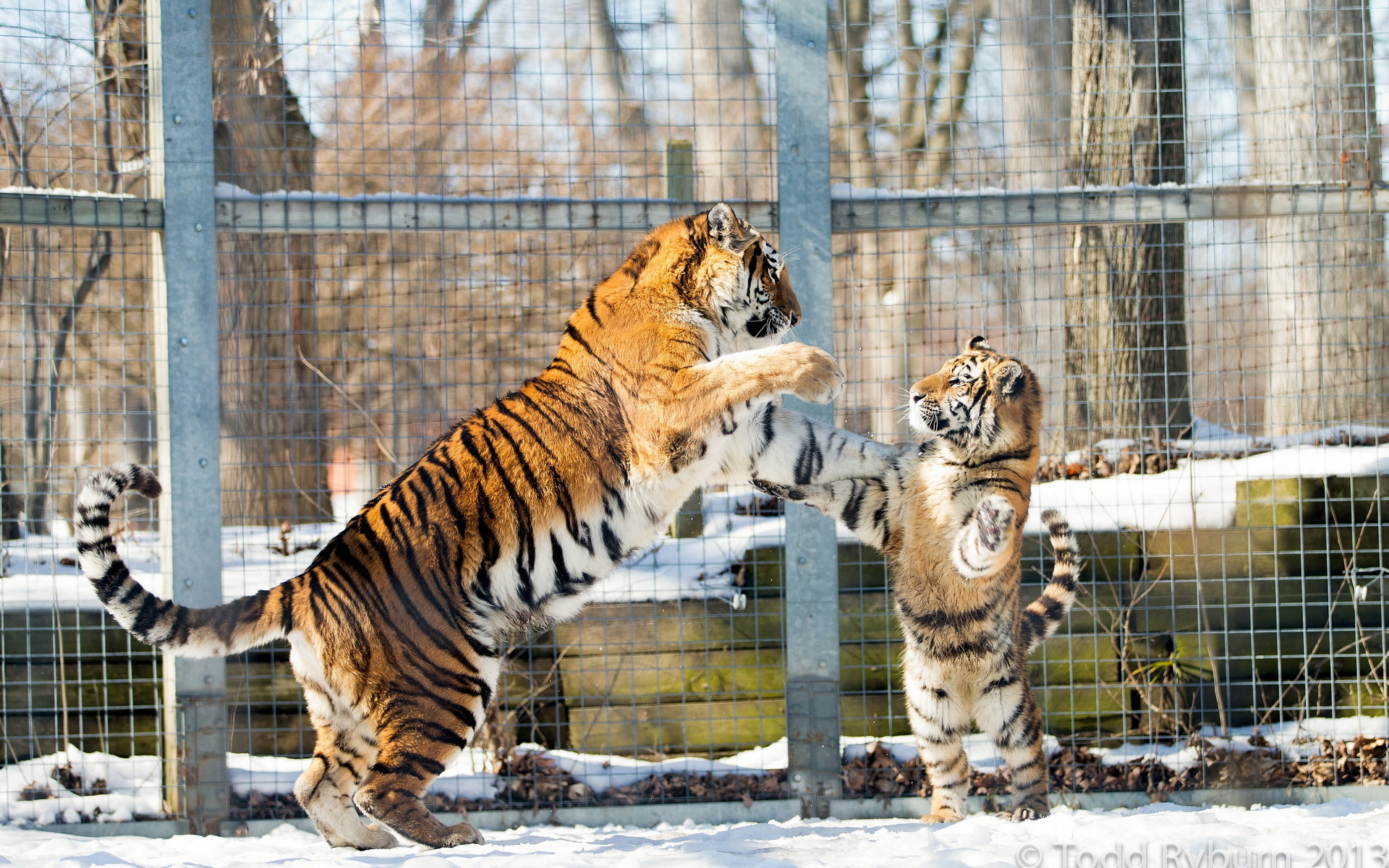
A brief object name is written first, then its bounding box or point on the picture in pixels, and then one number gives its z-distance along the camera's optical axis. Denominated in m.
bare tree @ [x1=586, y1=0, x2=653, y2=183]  18.19
